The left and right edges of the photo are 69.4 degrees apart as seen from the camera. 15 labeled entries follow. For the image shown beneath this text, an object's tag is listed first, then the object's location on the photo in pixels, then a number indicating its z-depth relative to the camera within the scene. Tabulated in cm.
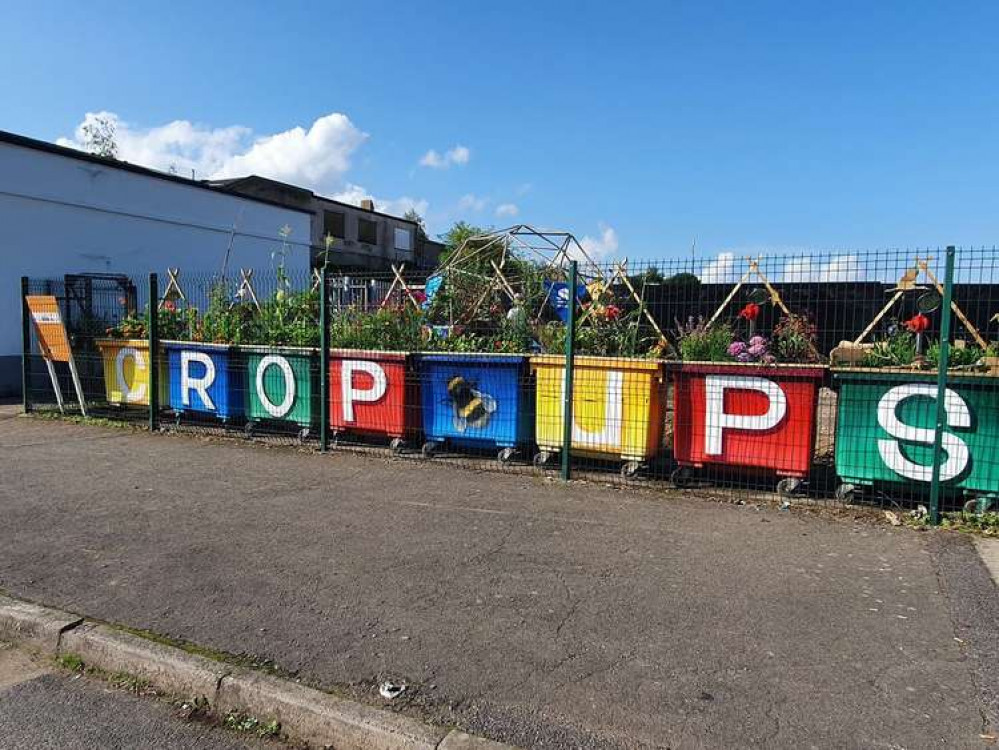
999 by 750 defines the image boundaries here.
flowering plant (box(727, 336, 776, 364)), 681
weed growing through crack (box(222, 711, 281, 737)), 321
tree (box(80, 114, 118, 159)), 4300
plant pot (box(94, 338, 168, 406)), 1073
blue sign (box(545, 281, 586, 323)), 928
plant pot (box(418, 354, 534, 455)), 792
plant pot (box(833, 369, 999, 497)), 586
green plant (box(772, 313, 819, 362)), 680
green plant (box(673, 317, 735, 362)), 705
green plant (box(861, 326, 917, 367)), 631
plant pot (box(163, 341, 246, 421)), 991
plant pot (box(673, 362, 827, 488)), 654
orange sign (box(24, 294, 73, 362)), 1109
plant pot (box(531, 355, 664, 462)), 718
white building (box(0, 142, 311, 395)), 1465
